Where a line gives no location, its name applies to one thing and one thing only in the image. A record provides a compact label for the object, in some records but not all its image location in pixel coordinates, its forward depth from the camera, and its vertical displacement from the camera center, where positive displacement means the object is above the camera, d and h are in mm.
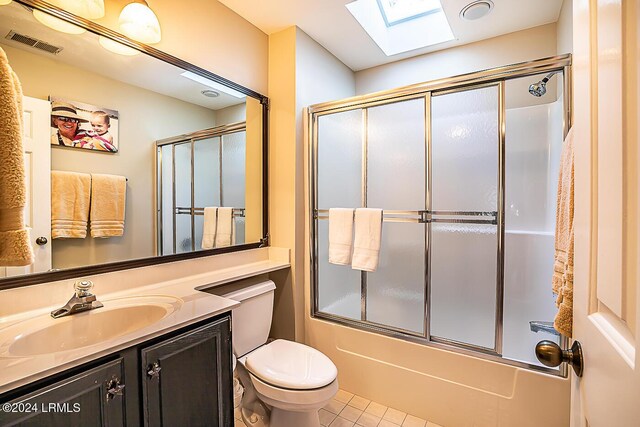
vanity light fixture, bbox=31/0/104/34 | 1198 +839
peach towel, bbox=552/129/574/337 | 817 -116
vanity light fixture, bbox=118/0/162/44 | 1407 +896
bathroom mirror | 1171 +352
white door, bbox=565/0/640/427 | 362 -2
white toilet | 1387 -785
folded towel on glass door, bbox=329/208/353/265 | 2002 -161
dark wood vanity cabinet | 798 -544
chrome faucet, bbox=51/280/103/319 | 1125 -340
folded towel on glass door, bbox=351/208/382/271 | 1889 -179
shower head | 1531 +646
